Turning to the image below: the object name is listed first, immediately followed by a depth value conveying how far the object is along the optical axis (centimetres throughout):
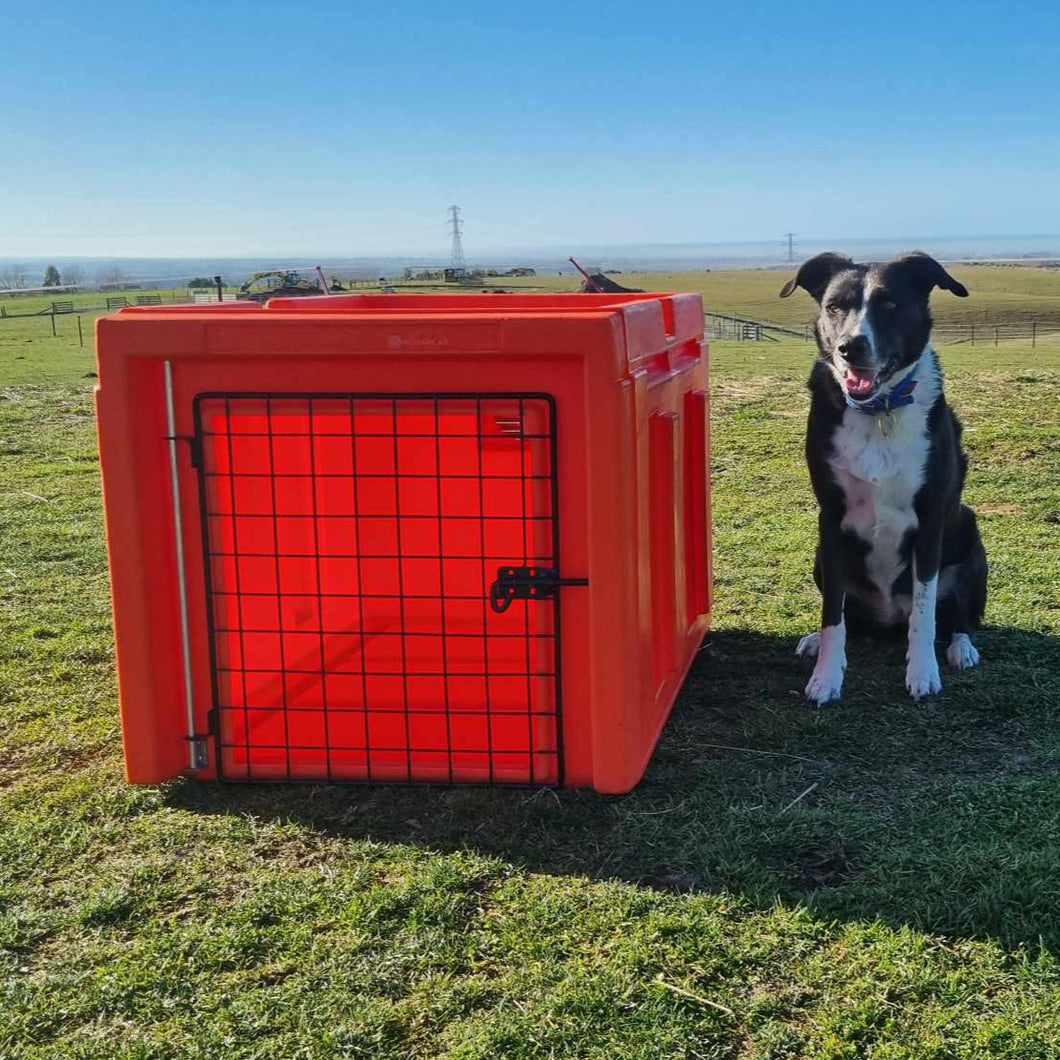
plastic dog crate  307
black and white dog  382
